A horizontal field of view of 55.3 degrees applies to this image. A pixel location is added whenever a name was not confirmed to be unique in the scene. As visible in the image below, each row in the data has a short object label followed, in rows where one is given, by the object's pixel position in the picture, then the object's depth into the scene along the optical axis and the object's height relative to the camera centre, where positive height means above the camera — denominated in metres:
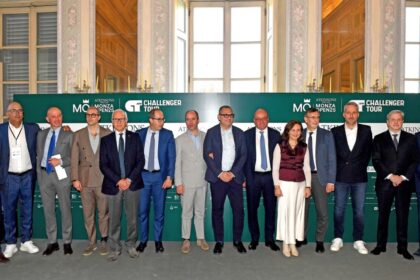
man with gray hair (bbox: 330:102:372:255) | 4.23 -0.37
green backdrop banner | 4.70 +0.25
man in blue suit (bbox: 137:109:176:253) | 4.25 -0.40
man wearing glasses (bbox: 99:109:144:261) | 3.99 -0.41
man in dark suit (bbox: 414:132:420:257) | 4.18 -0.47
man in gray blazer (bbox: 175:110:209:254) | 4.33 -0.43
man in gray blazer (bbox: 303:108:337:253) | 4.25 -0.33
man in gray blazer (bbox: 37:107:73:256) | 4.16 -0.41
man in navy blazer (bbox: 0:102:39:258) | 4.15 -0.41
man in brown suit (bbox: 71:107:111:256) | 4.12 -0.36
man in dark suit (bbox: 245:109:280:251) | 4.29 -0.39
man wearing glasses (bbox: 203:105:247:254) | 4.22 -0.36
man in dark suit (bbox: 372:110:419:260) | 4.11 -0.39
